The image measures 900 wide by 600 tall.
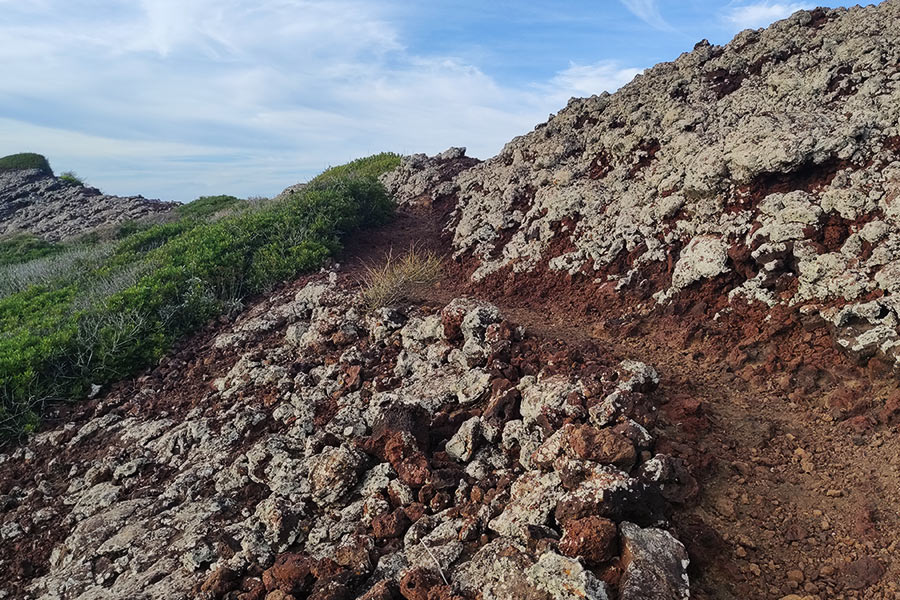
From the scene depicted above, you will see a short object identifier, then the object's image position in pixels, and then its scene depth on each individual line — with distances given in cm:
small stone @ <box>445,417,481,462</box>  382
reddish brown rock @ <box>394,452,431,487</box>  359
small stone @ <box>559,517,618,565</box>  275
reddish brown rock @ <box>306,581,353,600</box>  289
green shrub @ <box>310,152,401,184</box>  1502
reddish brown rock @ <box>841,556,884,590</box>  276
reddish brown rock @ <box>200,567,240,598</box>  315
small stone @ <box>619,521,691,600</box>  257
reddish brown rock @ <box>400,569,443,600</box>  278
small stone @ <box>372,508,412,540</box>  333
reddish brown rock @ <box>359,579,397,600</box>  279
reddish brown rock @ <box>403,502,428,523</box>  339
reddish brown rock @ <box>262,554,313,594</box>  303
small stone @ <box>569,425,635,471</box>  328
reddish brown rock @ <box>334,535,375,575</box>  313
